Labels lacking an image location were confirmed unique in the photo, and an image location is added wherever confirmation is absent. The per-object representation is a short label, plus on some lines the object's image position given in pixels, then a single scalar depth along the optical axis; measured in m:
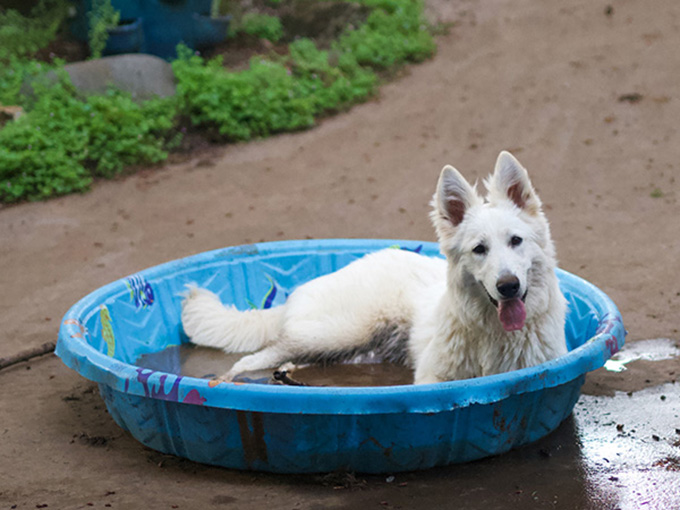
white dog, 3.70
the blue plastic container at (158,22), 12.23
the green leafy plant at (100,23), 11.72
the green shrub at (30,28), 11.94
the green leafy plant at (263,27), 13.69
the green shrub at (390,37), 12.23
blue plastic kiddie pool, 3.32
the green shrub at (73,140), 8.98
